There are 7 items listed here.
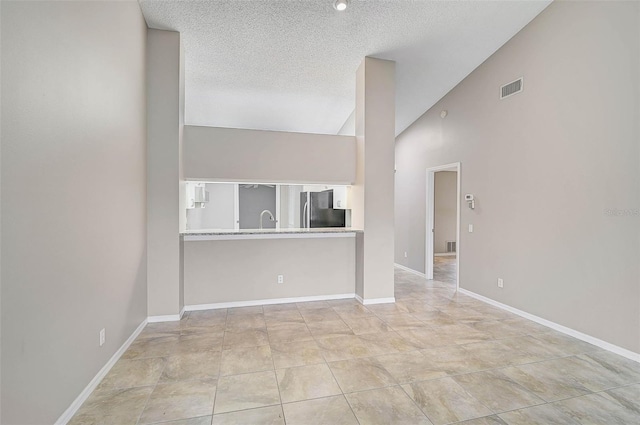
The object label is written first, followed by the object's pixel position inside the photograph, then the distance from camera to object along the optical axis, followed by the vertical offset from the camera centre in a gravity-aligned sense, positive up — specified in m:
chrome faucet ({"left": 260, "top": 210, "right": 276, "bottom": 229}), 5.12 -0.05
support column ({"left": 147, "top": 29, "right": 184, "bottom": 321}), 3.49 +0.45
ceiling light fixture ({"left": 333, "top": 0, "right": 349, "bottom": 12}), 3.22 +2.26
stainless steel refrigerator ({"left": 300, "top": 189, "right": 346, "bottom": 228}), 5.25 +0.01
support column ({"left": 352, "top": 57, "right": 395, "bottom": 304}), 4.19 +0.48
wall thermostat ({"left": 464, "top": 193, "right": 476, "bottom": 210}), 4.64 +0.19
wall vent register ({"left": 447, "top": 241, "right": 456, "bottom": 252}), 9.11 -1.03
